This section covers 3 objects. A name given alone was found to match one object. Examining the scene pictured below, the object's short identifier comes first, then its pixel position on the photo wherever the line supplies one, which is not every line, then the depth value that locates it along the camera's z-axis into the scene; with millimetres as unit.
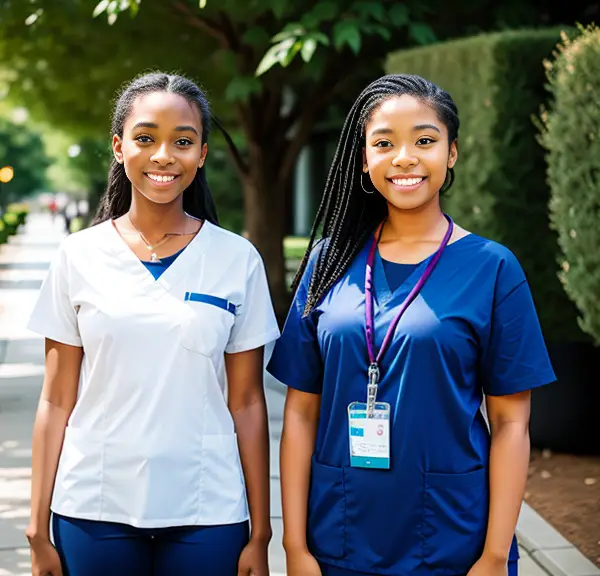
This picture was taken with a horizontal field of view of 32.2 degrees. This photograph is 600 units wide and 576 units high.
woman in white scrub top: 2387
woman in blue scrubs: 2285
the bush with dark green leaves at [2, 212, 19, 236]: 31619
